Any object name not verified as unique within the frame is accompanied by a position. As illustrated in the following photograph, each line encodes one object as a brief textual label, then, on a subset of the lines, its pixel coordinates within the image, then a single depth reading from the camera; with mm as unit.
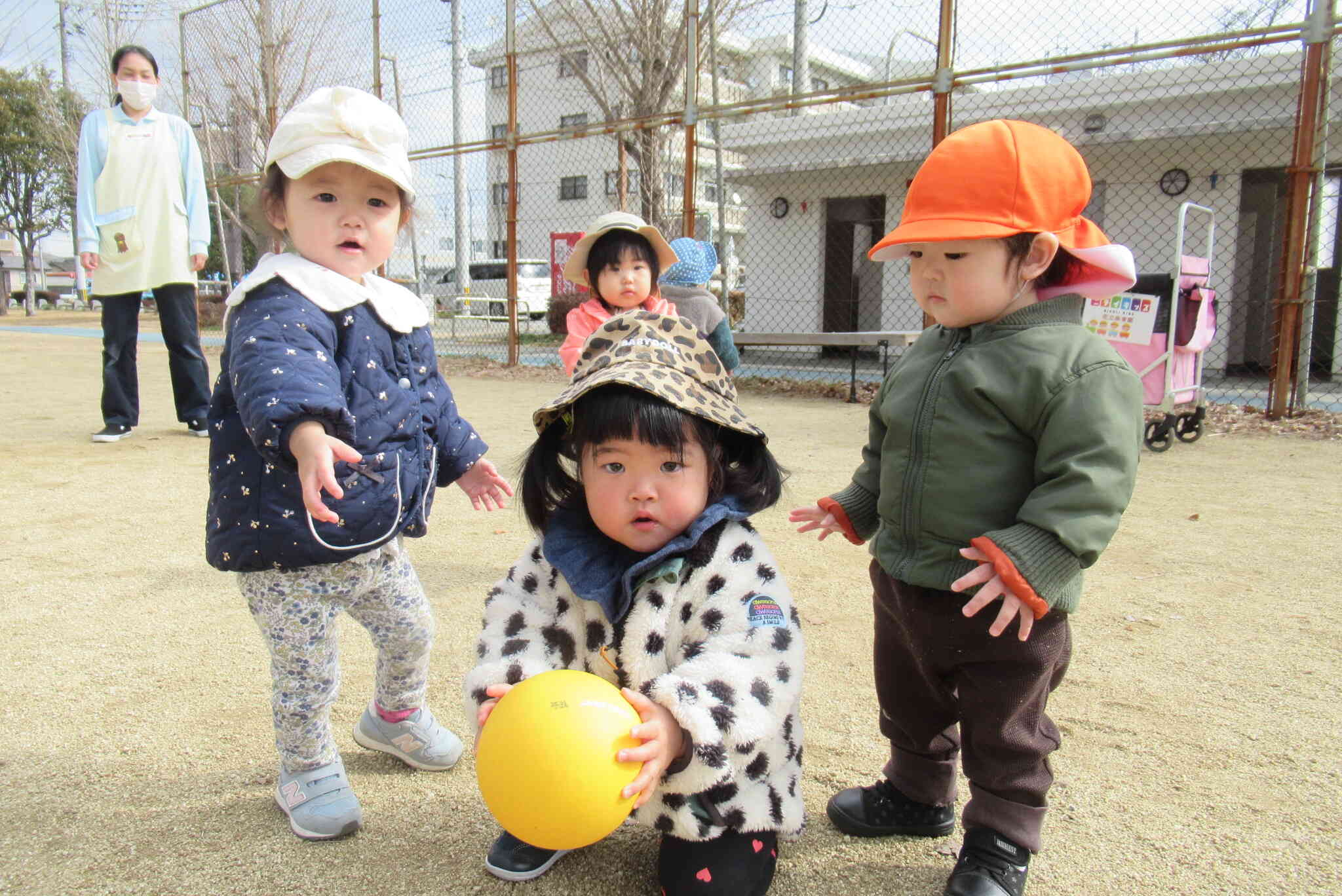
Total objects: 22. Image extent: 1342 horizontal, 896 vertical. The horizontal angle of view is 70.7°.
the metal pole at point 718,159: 10038
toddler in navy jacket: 1733
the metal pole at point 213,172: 15534
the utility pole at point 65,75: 27953
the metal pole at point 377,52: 11773
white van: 24125
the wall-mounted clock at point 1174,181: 10914
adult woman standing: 5488
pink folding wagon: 5953
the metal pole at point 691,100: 7984
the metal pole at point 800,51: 9562
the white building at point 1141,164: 10180
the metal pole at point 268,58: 14070
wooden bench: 8211
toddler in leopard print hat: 1548
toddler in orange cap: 1489
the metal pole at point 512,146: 9766
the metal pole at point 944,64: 6750
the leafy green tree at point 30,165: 28391
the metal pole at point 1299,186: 6004
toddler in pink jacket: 3326
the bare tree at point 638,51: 12898
